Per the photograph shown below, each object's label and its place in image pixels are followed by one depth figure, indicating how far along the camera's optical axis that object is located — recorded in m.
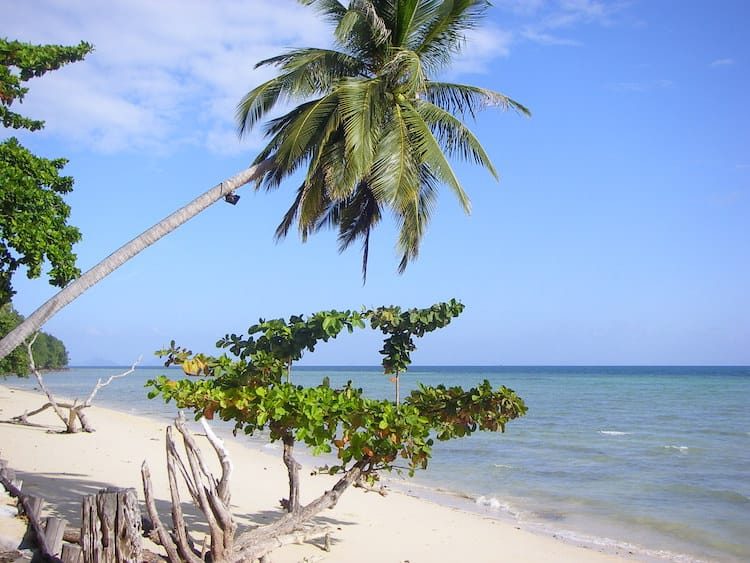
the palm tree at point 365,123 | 9.15
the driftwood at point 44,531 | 4.93
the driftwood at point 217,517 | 5.32
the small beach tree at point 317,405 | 6.04
